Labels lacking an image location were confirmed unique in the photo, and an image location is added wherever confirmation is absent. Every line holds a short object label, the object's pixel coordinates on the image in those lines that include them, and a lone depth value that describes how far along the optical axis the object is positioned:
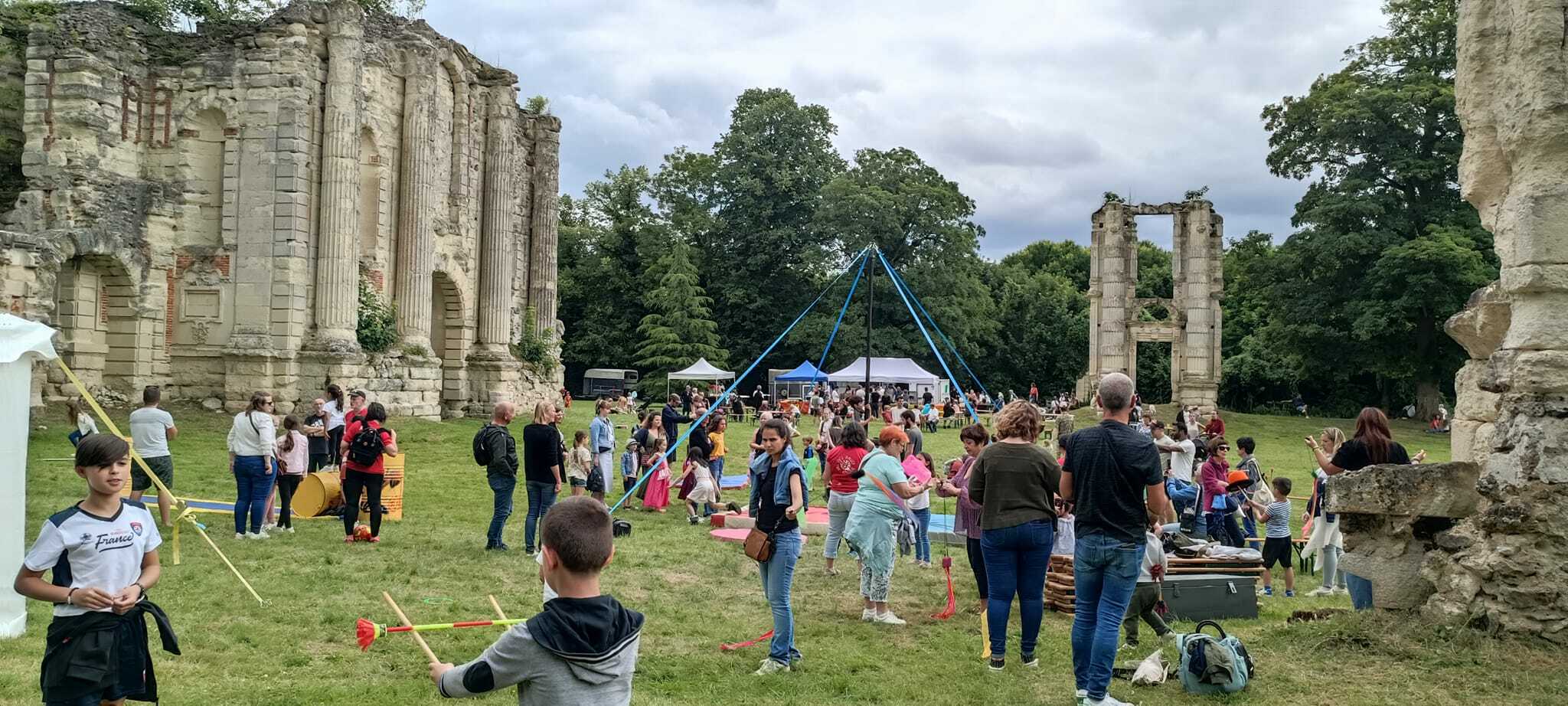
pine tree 49.59
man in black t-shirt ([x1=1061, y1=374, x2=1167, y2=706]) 6.04
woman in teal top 8.92
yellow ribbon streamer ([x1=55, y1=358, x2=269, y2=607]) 8.68
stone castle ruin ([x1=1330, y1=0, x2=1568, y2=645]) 6.66
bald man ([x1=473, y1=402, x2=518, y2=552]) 11.14
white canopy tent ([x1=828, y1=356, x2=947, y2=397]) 40.81
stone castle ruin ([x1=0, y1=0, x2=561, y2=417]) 23.03
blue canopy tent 40.84
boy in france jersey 4.50
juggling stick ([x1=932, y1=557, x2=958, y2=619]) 9.11
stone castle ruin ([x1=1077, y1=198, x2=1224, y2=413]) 43.62
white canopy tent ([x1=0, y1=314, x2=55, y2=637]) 7.34
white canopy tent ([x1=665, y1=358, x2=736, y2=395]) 42.62
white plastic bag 6.73
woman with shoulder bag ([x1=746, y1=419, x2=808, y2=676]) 7.21
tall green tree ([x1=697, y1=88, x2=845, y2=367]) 52.94
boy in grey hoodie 3.31
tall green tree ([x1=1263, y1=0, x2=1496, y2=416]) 36.16
